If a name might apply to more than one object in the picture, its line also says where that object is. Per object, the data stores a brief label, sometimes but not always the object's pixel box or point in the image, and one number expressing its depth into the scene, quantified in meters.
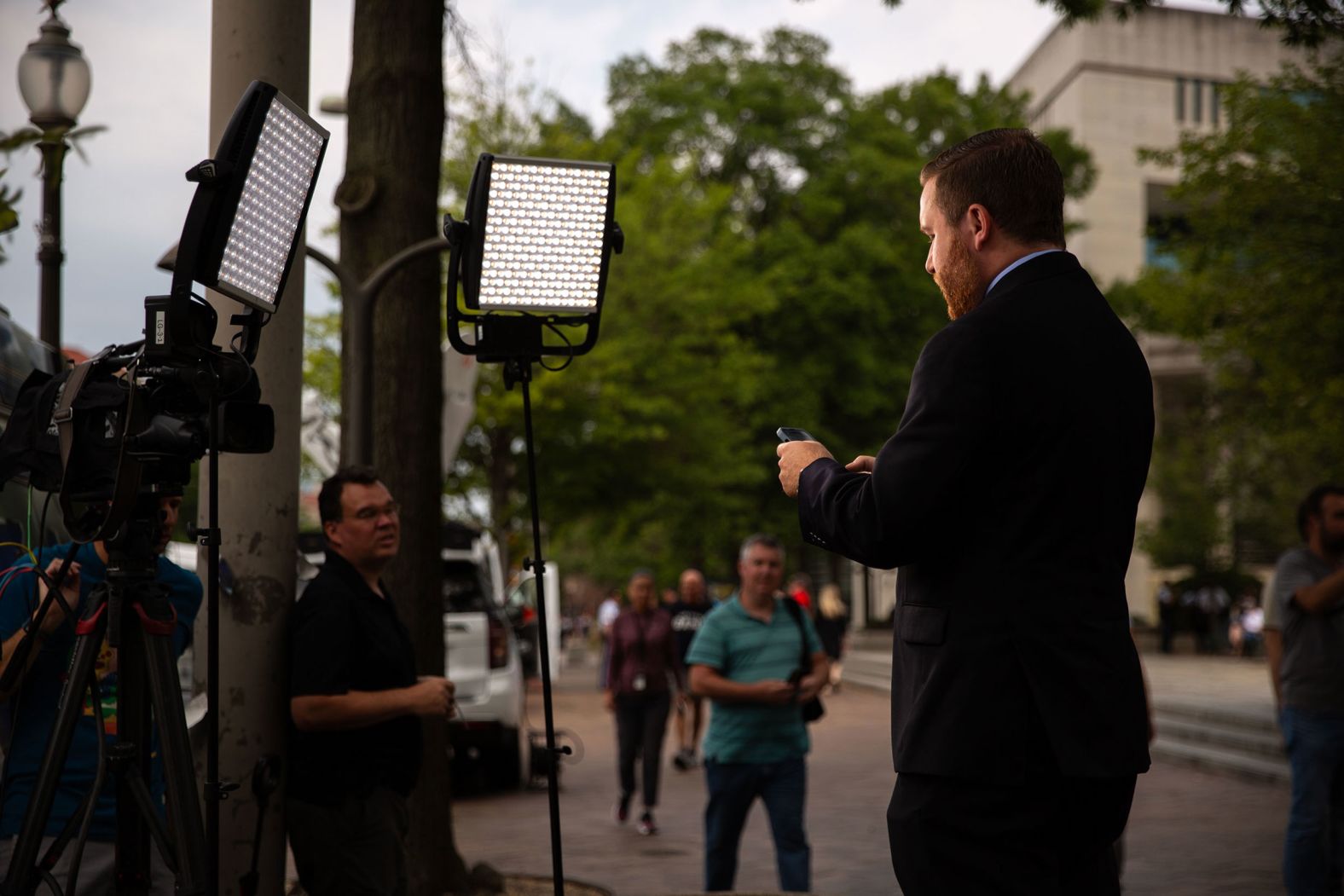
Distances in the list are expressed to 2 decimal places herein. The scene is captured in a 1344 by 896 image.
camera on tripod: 3.25
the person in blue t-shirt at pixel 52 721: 3.73
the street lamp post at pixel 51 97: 8.26
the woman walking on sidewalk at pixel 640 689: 12.18
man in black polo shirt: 4.45
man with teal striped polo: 7.20
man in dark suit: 2.61
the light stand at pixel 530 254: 4.27
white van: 13.41
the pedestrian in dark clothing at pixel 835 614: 24.27
